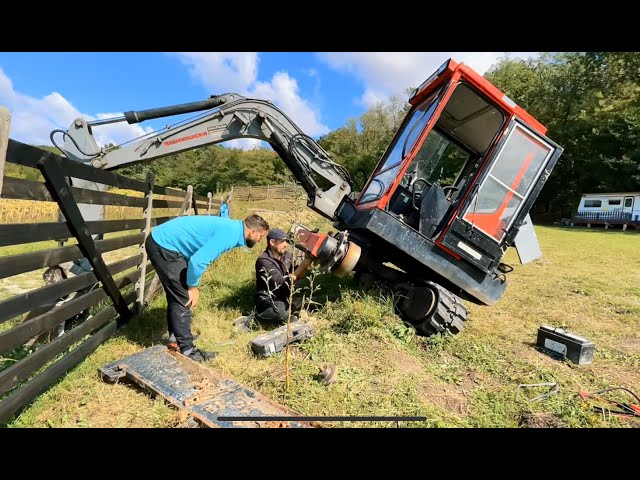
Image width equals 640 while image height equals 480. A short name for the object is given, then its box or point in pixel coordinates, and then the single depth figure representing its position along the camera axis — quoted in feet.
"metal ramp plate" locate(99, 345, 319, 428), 8.94
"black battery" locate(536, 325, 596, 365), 14.05
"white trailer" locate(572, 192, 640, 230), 90.27
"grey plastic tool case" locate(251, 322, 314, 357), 12.76
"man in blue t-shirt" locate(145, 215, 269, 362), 12.53
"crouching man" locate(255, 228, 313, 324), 15.26
